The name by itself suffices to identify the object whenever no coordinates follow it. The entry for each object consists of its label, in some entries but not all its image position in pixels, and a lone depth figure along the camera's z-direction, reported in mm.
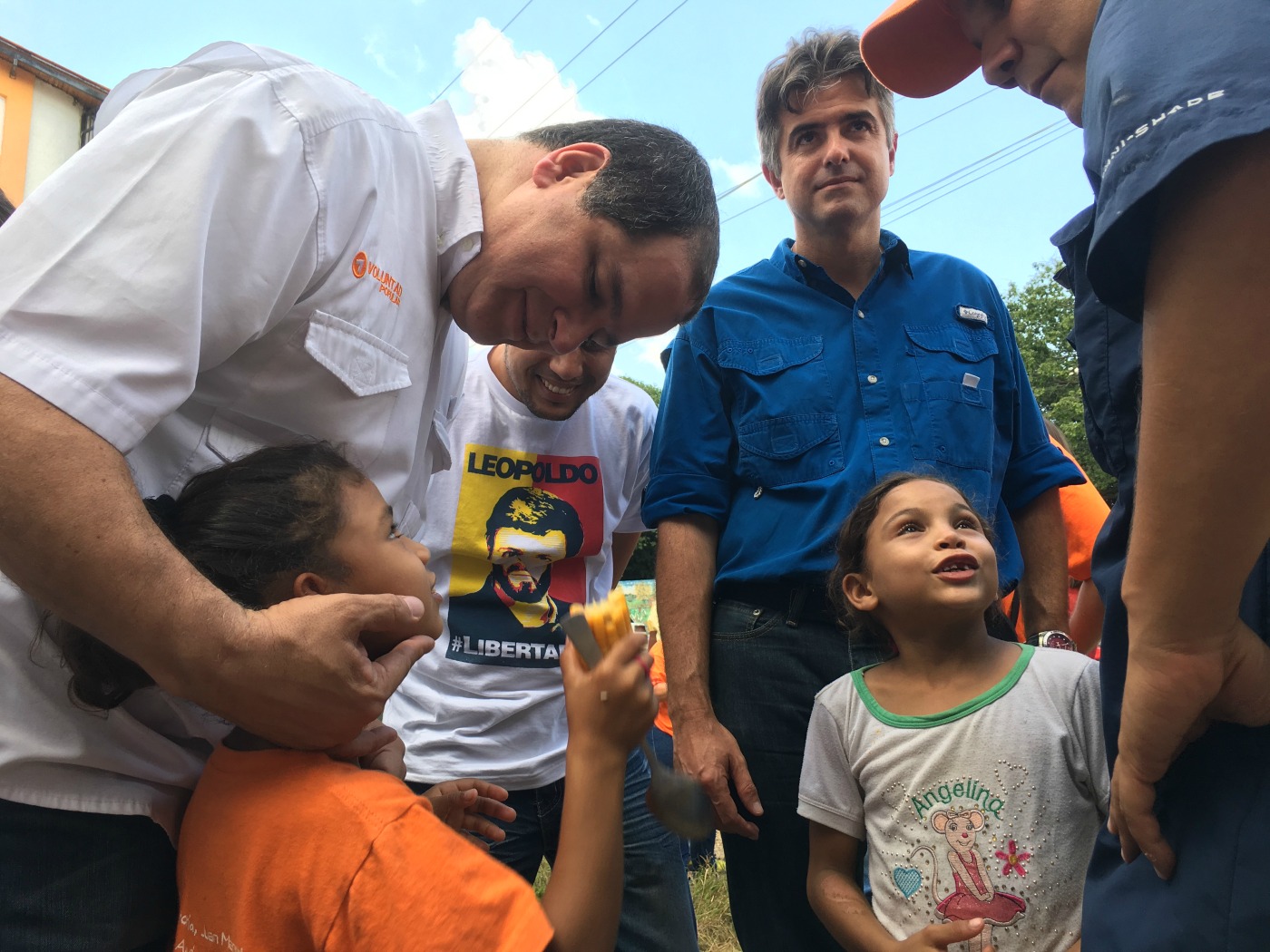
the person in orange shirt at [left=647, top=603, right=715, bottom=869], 4738
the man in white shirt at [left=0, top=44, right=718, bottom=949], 1020
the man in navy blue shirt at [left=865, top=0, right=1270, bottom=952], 841
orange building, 17844
